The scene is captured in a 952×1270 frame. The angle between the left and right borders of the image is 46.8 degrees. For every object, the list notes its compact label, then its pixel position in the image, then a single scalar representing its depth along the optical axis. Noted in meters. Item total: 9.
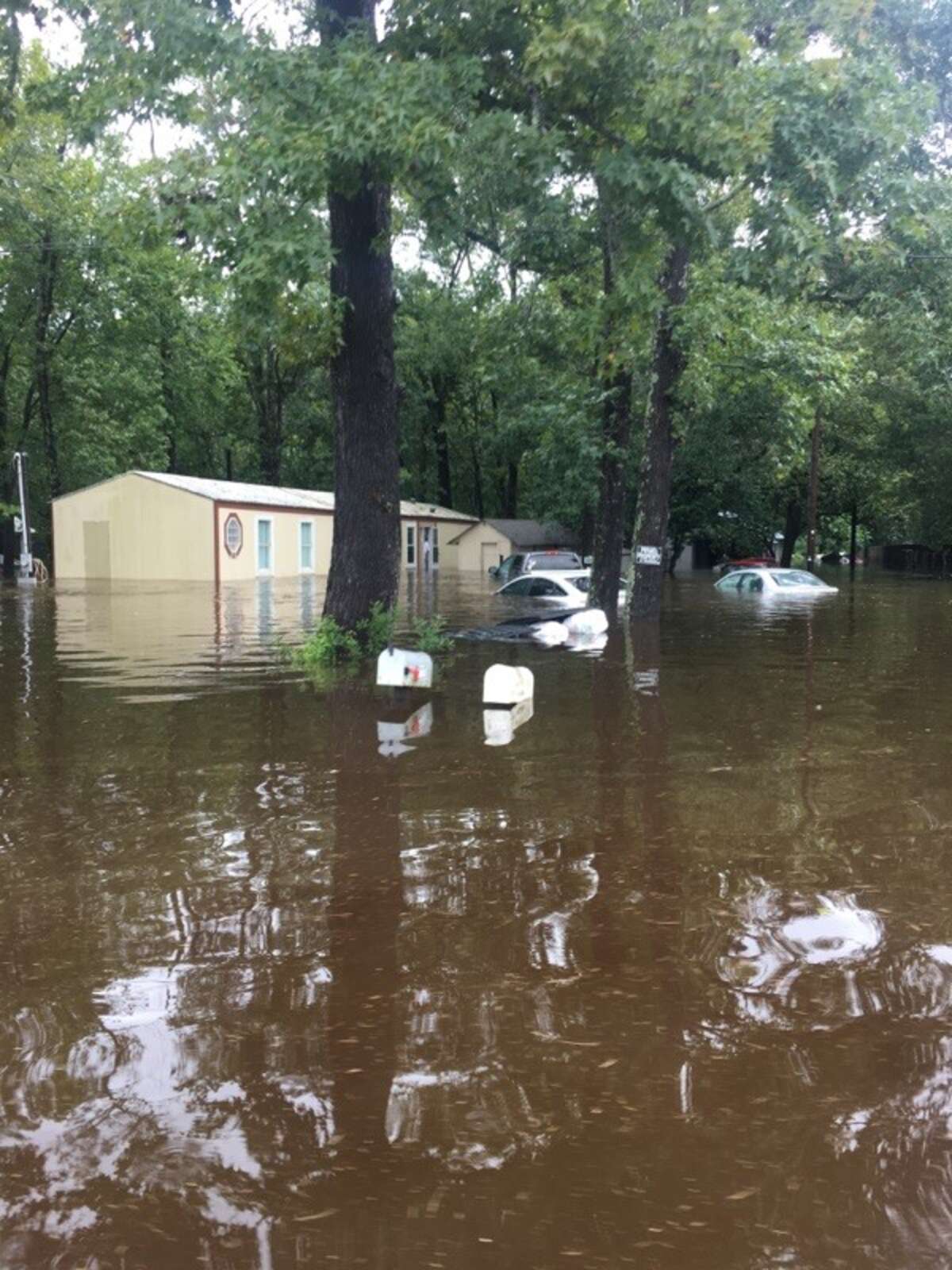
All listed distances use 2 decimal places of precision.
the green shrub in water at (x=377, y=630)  13.75
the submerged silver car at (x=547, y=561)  39.31
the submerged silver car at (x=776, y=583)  30.14
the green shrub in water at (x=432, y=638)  15.36
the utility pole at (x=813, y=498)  37.03
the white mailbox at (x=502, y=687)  10.62
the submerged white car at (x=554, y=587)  27.33
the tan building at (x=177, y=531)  35.09
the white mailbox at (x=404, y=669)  11.22
